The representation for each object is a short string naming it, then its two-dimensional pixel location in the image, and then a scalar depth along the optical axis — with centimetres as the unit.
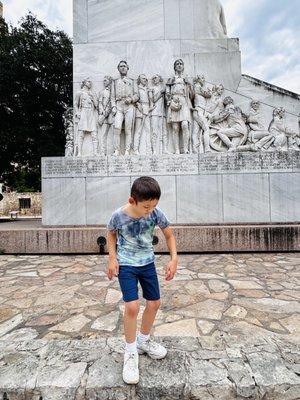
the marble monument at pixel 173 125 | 746
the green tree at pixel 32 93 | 1473
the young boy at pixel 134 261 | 193
